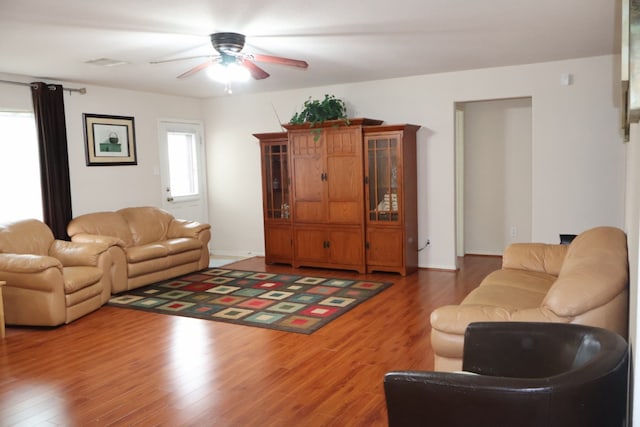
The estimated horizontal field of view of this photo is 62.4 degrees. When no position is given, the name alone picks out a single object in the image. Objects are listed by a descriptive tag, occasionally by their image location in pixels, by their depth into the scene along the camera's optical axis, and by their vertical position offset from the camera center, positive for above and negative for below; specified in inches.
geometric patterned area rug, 178.4 -47.8
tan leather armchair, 171.8 -32.9
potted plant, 249.6 +28.7
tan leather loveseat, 217.5 -29.5
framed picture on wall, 248.1 +19.4
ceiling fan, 157.5 +37.0
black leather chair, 64.8 -29.0
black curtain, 222.2 +11.4
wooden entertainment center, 238.8 -11.2
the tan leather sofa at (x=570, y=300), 95.0 -26.8
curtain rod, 237.5 +41.1
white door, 289.6 +4.2
